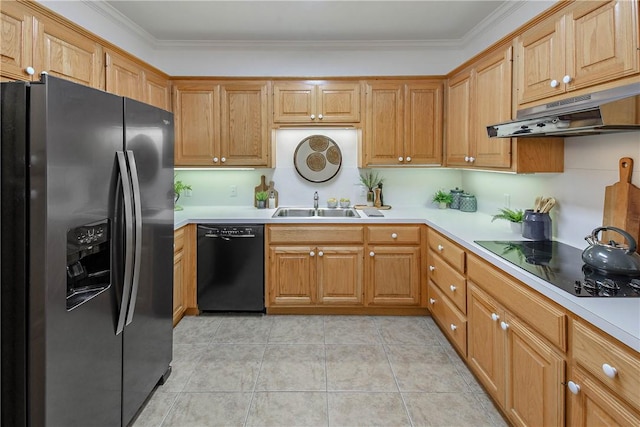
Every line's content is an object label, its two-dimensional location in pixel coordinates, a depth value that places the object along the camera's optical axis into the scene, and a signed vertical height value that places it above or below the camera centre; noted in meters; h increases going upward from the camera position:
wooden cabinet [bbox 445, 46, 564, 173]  2.31 +0.65
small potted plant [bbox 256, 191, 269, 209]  3.80 +0.10
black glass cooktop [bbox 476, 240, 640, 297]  1.38 -0.27
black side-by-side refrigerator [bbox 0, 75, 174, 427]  1.24 -0.17
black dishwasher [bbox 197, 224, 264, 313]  3.26 -0.52
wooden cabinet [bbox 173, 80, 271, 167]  3.50 +0.83
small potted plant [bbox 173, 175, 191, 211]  3.67 +0.21
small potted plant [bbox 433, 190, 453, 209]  3.78 +0.10
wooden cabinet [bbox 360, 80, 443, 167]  3.51 +0.83
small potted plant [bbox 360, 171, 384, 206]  3.90 +0.30
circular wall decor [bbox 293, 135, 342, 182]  3.86 +0.54
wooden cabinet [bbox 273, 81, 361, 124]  3.51 +1.03
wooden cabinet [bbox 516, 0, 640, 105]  1.52 +0.78
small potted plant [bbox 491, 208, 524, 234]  2.48 -0.07
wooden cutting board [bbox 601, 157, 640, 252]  1.74 +0.02
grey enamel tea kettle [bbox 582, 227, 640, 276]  1.51 -0.20
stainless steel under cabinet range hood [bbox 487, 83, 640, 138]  1.38 +0.40
